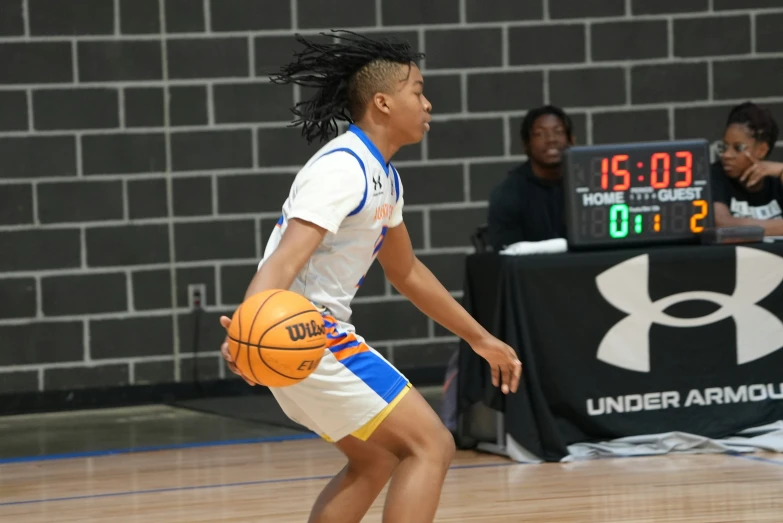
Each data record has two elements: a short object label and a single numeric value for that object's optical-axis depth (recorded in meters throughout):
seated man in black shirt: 12.83
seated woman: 12.28
